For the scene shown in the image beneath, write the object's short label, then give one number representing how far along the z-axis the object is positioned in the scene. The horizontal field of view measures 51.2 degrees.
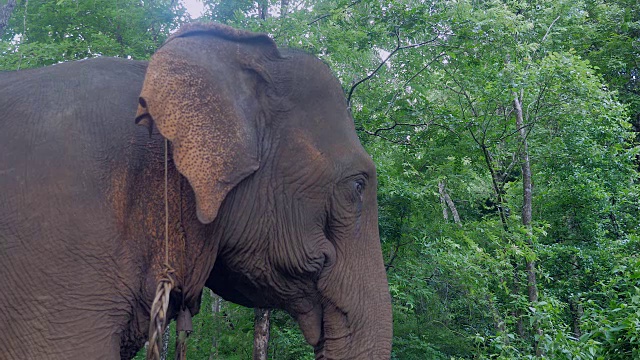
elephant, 2.33
